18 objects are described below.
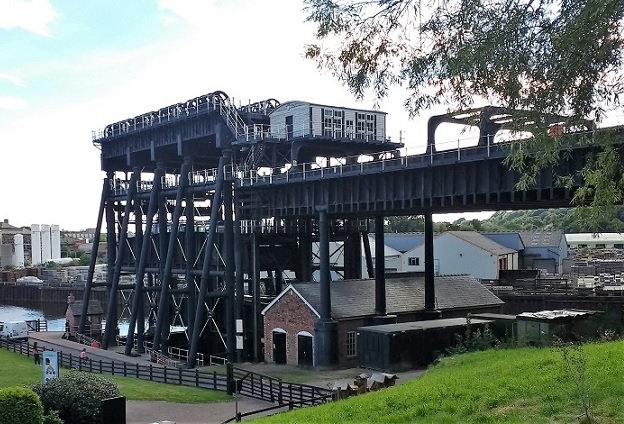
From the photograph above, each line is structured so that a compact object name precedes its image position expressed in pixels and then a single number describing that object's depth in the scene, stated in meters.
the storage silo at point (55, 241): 185.75
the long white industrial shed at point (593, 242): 112.59
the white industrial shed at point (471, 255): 71.31
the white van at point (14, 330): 52.15
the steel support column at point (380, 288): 37.44
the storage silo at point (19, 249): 173.25
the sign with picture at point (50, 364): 24.38
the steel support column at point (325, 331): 35.62
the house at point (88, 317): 56.16
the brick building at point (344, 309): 36.97
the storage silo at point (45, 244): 182.25
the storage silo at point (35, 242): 183.16
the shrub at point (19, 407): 17.64
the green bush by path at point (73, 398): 20.75
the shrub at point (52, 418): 19.24
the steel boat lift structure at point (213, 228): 42.78
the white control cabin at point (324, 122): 42.91
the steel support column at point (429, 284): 39.69
